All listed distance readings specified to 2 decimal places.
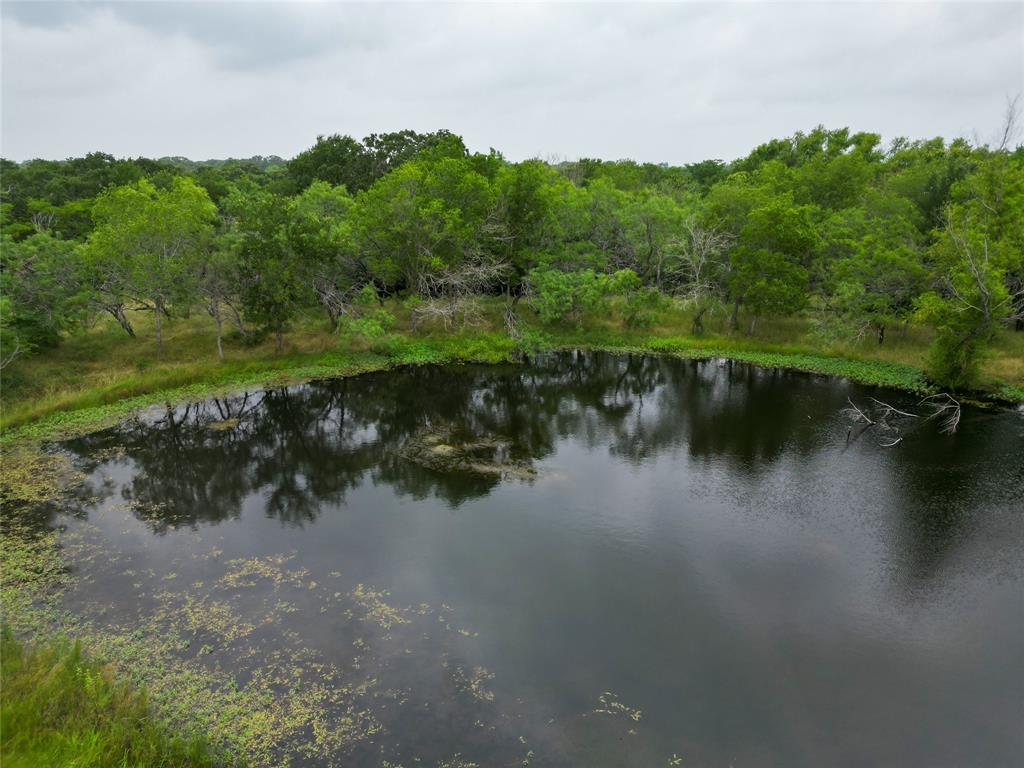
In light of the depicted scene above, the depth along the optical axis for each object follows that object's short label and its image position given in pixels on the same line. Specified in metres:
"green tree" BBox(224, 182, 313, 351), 33.72
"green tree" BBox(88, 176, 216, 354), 31.97
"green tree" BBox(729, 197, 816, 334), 37.16
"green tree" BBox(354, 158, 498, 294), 36.78
